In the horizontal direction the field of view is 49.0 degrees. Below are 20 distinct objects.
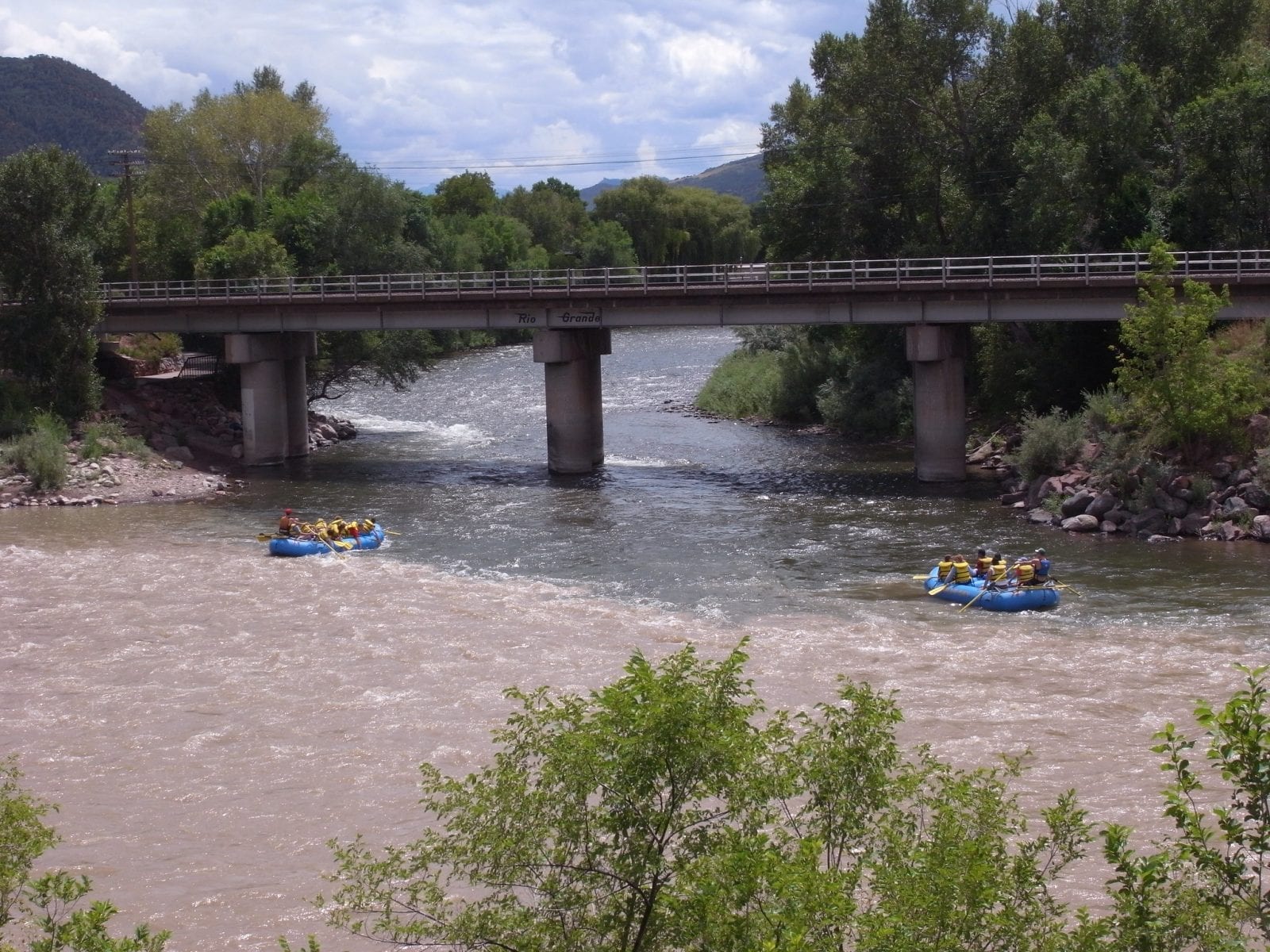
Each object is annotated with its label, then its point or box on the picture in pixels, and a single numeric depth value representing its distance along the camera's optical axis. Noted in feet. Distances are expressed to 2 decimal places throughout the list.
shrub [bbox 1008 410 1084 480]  140.36
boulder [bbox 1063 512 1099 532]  126.52
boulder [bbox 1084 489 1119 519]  127.85
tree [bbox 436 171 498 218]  482.28
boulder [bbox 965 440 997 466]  169.17
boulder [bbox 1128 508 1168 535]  123.24
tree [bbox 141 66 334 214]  305.94
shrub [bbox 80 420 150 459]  164.45
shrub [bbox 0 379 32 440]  165.17
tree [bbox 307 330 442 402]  216.13
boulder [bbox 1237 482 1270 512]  121.49
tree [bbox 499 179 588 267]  469.57
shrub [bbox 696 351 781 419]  223.51
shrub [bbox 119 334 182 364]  233.35
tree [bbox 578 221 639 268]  414.82
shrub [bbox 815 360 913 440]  196.91
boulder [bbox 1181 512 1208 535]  121.70
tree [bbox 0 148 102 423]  169.78
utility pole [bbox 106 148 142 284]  231.50
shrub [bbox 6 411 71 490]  154.81
